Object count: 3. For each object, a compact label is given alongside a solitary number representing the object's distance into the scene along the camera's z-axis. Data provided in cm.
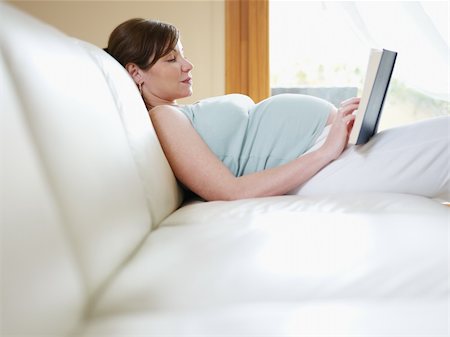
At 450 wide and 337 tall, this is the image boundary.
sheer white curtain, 306
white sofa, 54
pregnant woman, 132
